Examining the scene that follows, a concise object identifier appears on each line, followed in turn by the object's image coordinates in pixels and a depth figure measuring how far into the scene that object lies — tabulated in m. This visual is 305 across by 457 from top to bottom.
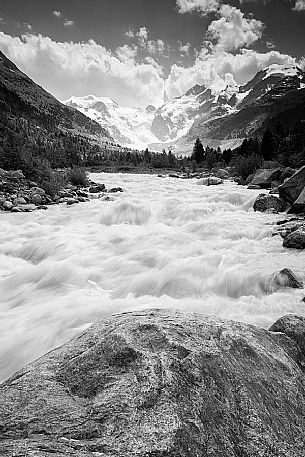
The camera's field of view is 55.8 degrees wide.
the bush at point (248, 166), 38.61
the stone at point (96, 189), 23.77
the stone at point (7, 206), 16.12
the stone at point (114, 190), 24.65
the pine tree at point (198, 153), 94.38
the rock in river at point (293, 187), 14.71
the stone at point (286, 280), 6.97
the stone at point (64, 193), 20.41
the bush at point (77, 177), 26.23
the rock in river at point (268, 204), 15.69
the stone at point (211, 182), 31.92
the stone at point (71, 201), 18.58
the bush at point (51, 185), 19.78
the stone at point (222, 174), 40.89
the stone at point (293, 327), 3.70
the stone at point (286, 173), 23.66
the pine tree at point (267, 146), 63.44
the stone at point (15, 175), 19.42
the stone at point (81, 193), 21.59
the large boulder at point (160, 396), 2.03
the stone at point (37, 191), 18.85
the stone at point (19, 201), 16.96
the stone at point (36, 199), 17.97
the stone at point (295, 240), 9.46
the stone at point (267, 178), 25.14
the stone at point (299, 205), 13.95
